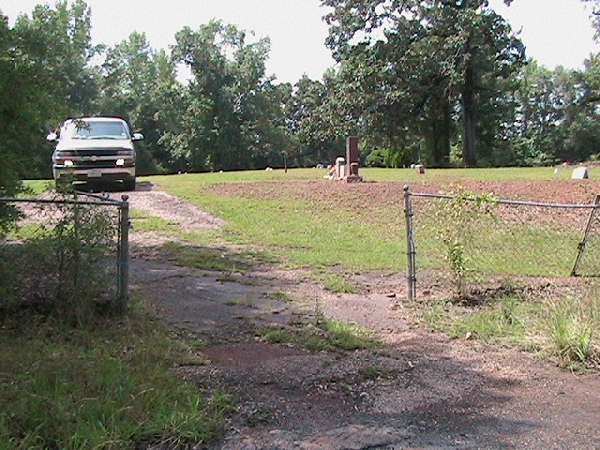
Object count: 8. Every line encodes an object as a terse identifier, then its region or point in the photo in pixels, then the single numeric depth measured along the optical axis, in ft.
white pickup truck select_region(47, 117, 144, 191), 50.01
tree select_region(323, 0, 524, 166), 128.47
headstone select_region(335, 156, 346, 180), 62.90
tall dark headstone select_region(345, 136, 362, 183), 60.84
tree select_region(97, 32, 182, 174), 181.75
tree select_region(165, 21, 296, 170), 174.70
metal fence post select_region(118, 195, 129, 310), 19.08
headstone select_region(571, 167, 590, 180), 62.82
